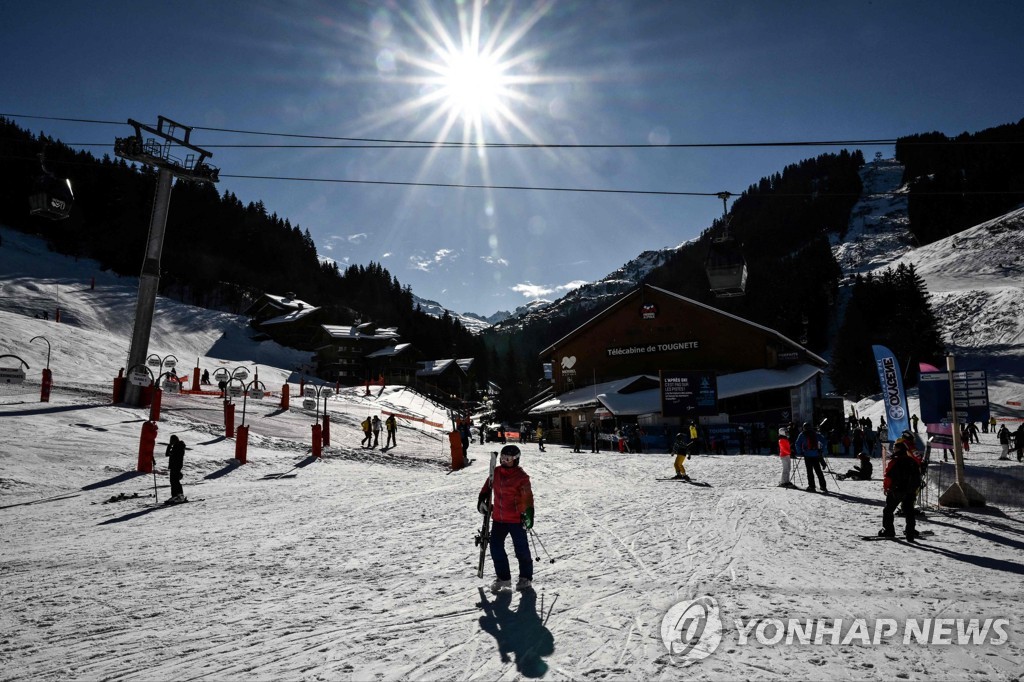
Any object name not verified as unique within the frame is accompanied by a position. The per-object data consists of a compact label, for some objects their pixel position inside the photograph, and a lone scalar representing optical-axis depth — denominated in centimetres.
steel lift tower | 1861
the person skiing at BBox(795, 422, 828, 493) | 1304
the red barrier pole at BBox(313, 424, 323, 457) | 1905
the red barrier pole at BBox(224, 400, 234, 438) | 1861
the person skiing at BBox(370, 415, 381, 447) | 2328
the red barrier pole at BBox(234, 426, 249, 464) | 1620
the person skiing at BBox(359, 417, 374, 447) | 2338
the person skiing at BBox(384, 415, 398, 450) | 2384
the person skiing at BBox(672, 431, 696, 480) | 1573
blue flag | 1356
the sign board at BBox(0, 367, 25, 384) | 1509
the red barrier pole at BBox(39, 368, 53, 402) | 1811
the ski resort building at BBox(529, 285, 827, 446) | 3016
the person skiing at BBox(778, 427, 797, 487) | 1337
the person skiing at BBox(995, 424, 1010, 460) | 2103
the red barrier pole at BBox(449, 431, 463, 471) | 1964
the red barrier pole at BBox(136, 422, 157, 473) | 1327
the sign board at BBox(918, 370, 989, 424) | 1475
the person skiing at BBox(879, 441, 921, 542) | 777
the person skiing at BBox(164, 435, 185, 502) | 1097
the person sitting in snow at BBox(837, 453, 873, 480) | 1521
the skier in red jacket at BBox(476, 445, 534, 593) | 586
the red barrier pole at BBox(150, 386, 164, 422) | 1688
